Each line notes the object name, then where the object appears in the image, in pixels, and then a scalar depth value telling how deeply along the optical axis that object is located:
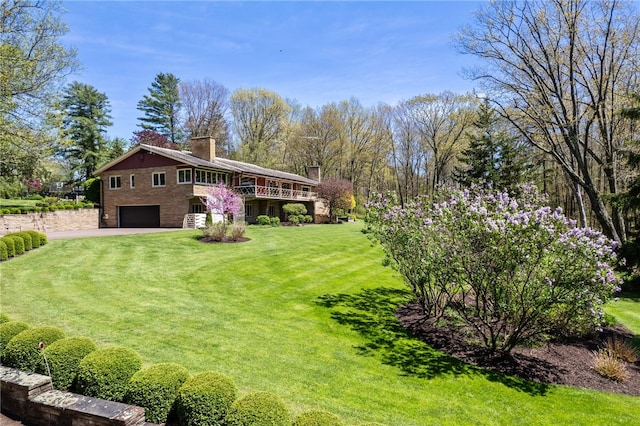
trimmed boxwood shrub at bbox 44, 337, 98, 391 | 4.17
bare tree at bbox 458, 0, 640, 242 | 15.32
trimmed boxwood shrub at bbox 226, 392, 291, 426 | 3.24
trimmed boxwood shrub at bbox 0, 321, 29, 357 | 4.62
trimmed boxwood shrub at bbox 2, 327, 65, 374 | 4.34
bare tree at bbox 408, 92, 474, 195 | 39.62
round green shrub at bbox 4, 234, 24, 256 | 12.84
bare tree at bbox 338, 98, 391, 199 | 49.50
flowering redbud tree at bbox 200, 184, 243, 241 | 19.08
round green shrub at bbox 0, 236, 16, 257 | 12.32
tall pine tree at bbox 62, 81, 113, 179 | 40.53
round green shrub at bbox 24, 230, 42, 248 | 14.26
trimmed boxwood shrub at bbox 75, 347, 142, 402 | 3.88
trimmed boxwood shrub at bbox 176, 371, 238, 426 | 3.44
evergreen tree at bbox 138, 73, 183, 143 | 47.53
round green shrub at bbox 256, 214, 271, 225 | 29.69
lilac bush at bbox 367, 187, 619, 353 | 5.96
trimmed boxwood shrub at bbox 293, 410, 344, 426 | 3.14
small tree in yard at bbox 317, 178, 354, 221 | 38.84
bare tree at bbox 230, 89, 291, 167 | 46.81
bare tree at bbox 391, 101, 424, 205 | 46.44
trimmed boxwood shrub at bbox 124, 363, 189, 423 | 3.69
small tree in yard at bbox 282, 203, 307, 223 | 33.50
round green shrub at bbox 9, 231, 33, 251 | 13.59
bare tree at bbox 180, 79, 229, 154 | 47.47
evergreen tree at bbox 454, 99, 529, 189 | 25.66
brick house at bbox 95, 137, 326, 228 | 26.67
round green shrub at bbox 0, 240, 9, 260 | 11.92
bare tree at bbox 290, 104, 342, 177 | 48.09
